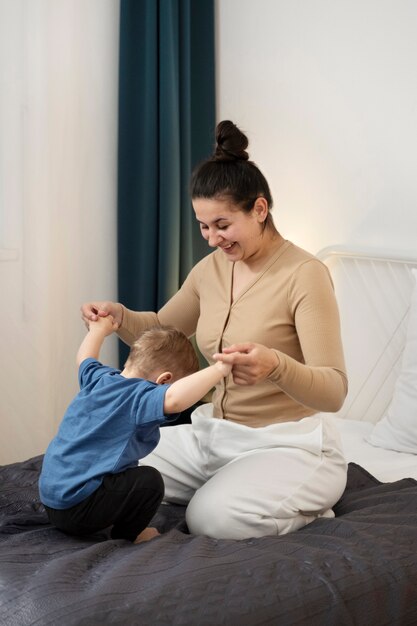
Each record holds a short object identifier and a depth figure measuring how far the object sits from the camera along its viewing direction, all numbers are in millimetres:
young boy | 1727
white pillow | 2627
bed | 1475
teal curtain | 3328
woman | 1885
